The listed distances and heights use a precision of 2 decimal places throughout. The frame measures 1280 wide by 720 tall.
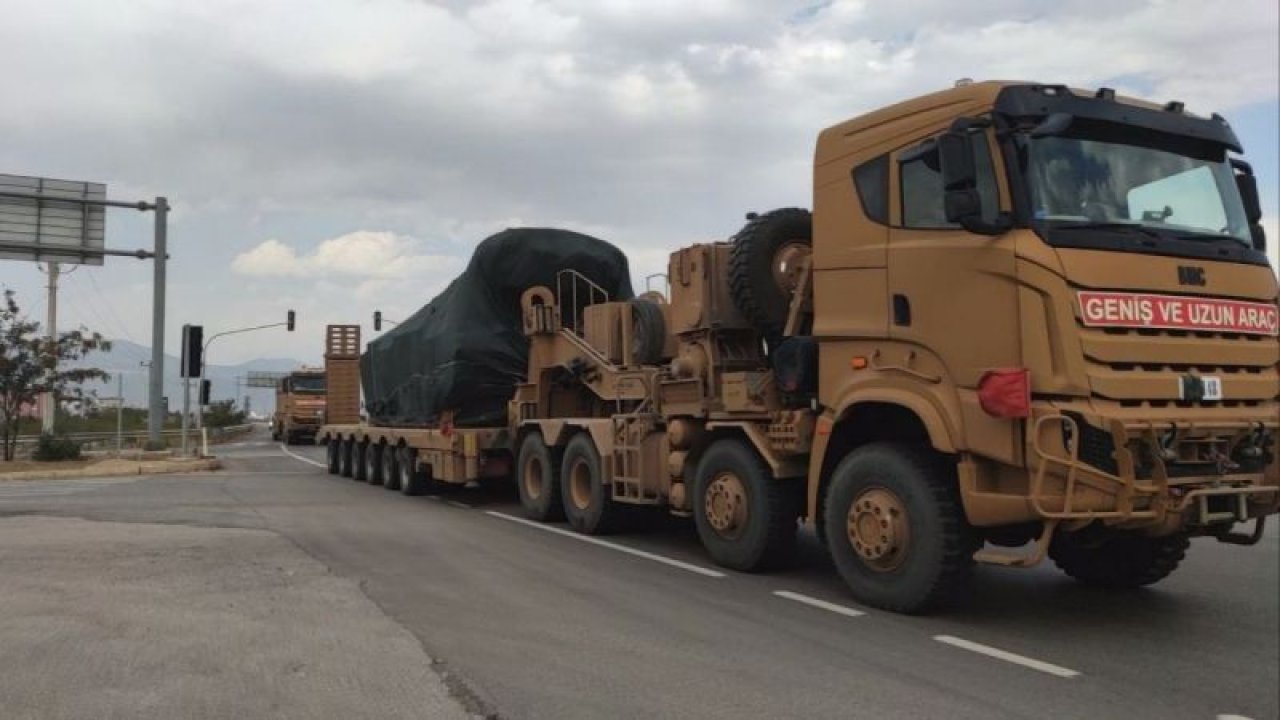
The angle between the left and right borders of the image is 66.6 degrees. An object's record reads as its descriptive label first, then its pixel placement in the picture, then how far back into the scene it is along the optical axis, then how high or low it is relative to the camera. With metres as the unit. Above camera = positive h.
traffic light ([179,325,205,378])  25.25 +1.83
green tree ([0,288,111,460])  23.56 +1.30
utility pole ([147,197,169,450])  25.00 +2.86
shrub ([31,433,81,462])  23.83 -0.67
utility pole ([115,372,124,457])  26.70 +0.83
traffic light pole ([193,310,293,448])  26.00 +1.33
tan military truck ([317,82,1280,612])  5.93 +0.39
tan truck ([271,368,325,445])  39.88 +0.76
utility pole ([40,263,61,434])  25.23 +2.04
